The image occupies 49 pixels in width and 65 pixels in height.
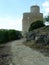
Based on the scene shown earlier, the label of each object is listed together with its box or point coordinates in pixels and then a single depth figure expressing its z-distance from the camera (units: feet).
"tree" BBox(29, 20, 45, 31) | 49.23
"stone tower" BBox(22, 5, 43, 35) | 76.13
